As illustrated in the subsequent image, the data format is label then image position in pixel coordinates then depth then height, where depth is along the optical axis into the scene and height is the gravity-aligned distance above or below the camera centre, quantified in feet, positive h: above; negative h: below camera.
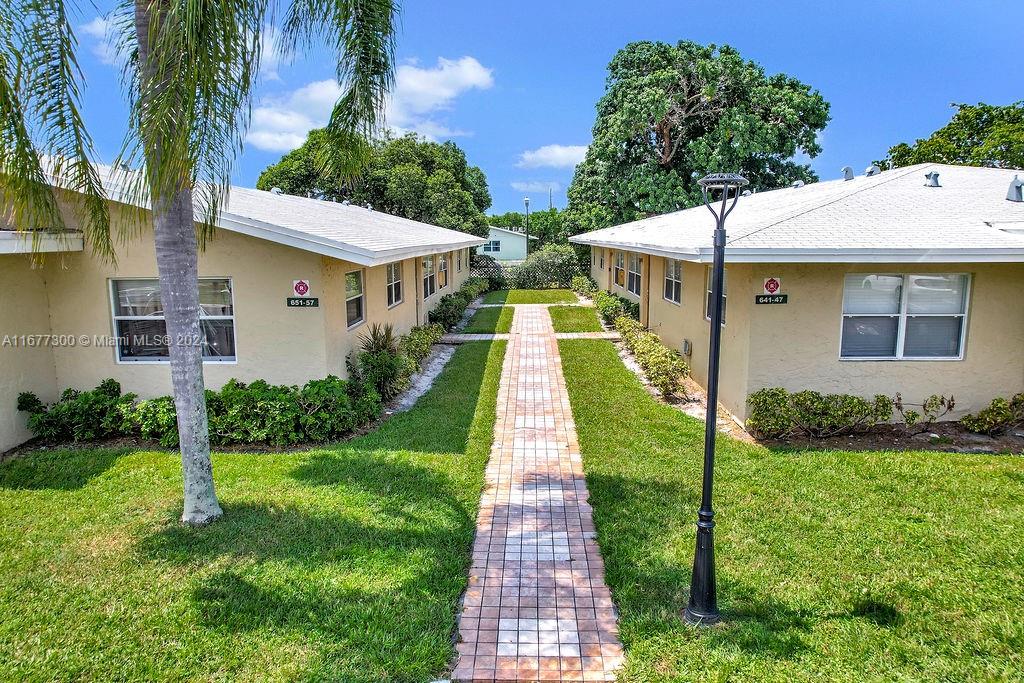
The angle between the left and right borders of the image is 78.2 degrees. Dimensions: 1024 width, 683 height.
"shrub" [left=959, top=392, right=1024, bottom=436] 27.94 -7.31
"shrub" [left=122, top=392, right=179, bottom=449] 27.40 -7.30
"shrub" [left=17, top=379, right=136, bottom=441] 27.84 -7.20
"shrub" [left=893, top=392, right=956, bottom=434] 28.55 -7.27
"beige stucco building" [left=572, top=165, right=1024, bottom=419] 27.73 -2.52
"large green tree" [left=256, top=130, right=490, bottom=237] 125.90 +14.40
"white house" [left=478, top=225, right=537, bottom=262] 153.79 +1.95
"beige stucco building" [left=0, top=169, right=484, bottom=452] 28.02 -2.82
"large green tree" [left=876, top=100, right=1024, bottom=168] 80.94 +15.73
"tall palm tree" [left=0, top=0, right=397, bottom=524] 15.30 +3.85
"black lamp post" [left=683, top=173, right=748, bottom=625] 14.29 -5.40
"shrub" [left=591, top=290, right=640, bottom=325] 61.98 -5.58
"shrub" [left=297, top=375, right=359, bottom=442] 27.86 -7.02
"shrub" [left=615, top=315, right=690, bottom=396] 35.88 -6.64
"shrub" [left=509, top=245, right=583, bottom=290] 108.88 -2.94
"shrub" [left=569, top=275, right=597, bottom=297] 93.51 -5.10
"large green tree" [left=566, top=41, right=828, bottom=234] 93.71 +19.23
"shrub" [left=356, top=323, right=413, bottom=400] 34.14 -6.13
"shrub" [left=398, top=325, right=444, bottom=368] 43.33 -6.52
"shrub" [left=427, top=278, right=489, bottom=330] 61.87 -5.80
